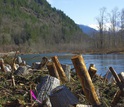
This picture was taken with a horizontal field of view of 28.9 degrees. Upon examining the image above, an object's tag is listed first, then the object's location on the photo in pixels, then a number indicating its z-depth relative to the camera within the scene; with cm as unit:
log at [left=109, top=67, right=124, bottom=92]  408
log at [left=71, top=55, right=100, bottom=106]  403
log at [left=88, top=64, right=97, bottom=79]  515
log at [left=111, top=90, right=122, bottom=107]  404
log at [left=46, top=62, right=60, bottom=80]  502
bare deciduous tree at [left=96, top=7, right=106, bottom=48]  6757
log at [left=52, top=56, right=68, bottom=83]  536
